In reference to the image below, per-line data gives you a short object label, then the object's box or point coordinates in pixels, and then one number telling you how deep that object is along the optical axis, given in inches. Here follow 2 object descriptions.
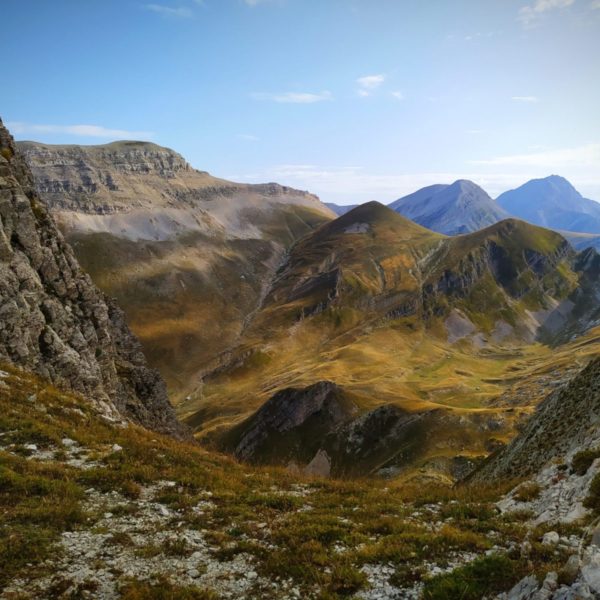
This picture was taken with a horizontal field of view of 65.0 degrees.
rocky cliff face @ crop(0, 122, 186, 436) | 1273.4
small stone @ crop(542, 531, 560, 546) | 493.7
